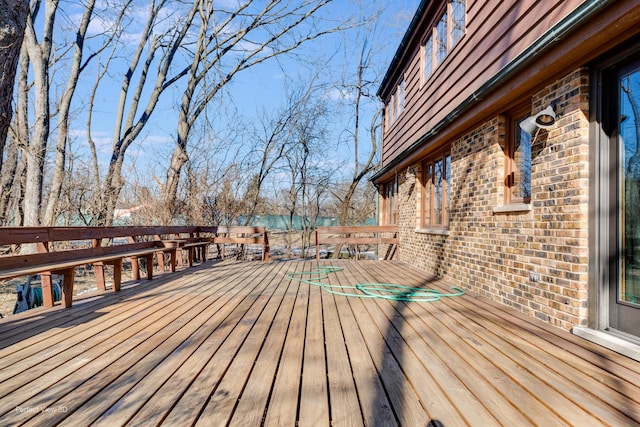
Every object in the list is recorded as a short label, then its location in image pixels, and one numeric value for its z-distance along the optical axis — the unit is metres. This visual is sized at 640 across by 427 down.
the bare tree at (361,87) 13.74
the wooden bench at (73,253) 3.03
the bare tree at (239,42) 10.04
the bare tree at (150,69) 10.45
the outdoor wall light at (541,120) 3.04
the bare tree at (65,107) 7.24
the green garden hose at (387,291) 4.07
